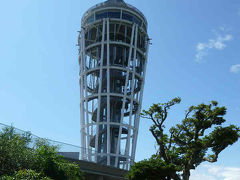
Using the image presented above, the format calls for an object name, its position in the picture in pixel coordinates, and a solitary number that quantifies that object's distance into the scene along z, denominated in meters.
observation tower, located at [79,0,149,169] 50.34
